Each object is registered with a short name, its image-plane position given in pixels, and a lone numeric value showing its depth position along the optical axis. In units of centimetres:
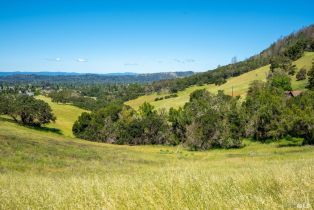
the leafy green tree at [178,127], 8175
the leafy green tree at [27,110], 9419
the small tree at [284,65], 12655
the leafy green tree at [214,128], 6650
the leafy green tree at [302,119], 5512
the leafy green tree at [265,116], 6443
